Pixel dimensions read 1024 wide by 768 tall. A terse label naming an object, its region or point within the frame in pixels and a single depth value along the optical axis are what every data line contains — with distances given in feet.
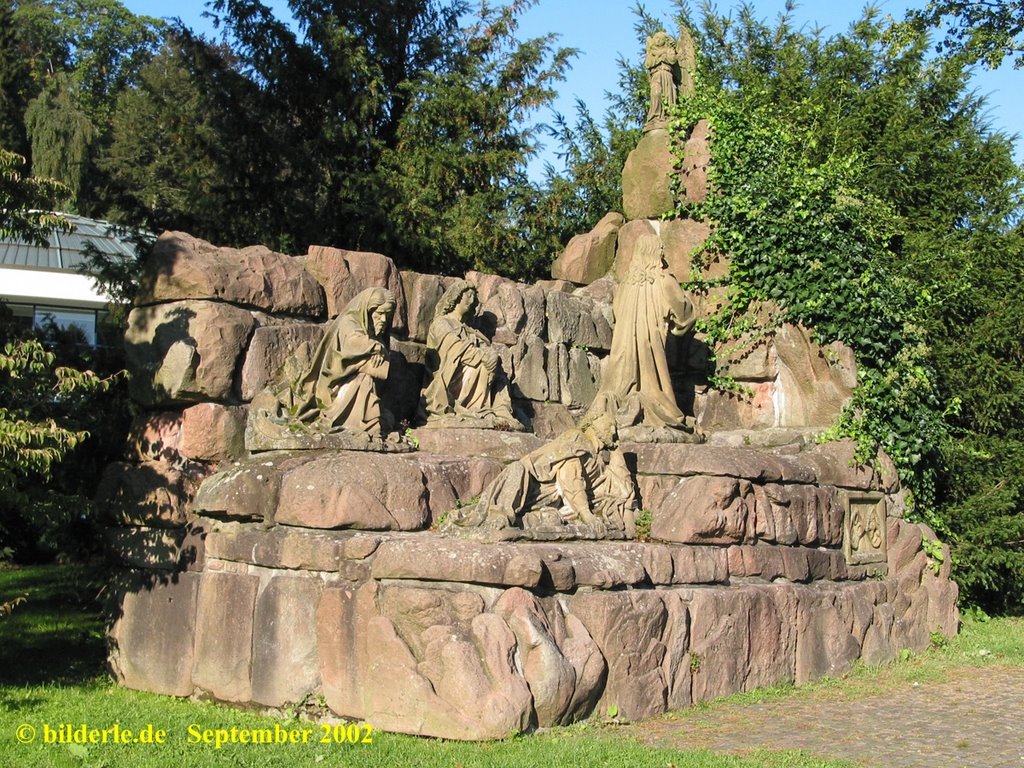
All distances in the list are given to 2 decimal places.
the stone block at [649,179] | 43.86
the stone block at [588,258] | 44.09
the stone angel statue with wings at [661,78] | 45.11
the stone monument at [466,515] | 23.98
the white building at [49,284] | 80.48
